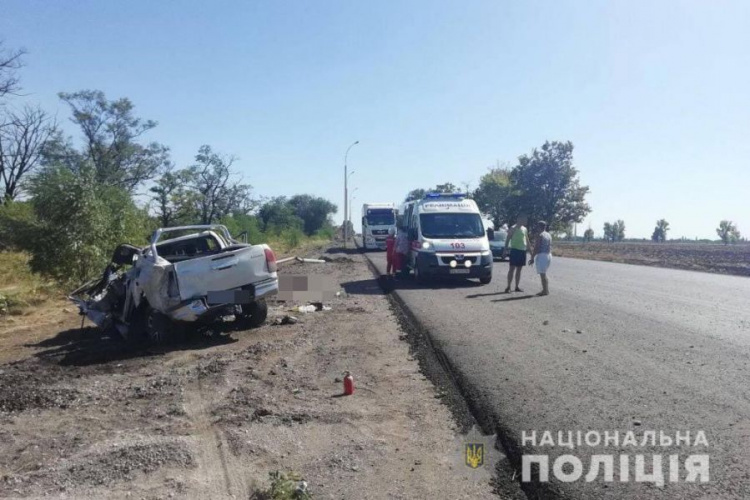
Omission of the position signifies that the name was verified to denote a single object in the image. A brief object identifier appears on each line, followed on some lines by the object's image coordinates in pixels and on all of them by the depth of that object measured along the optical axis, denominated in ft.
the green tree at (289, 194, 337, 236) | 350.23
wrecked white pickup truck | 28.84
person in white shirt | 45.44
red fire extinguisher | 19.93
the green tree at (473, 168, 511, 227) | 167.94
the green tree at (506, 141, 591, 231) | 164.45
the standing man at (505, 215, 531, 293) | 47.80
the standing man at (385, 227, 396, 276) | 62.28
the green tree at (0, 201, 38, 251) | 52.24
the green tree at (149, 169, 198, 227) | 142.92
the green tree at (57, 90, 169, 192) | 145.18
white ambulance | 53.67
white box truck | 132.26
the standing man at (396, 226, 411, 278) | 60.80
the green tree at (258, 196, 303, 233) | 239.50
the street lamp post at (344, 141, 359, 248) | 162.22
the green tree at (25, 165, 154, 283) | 51.70
